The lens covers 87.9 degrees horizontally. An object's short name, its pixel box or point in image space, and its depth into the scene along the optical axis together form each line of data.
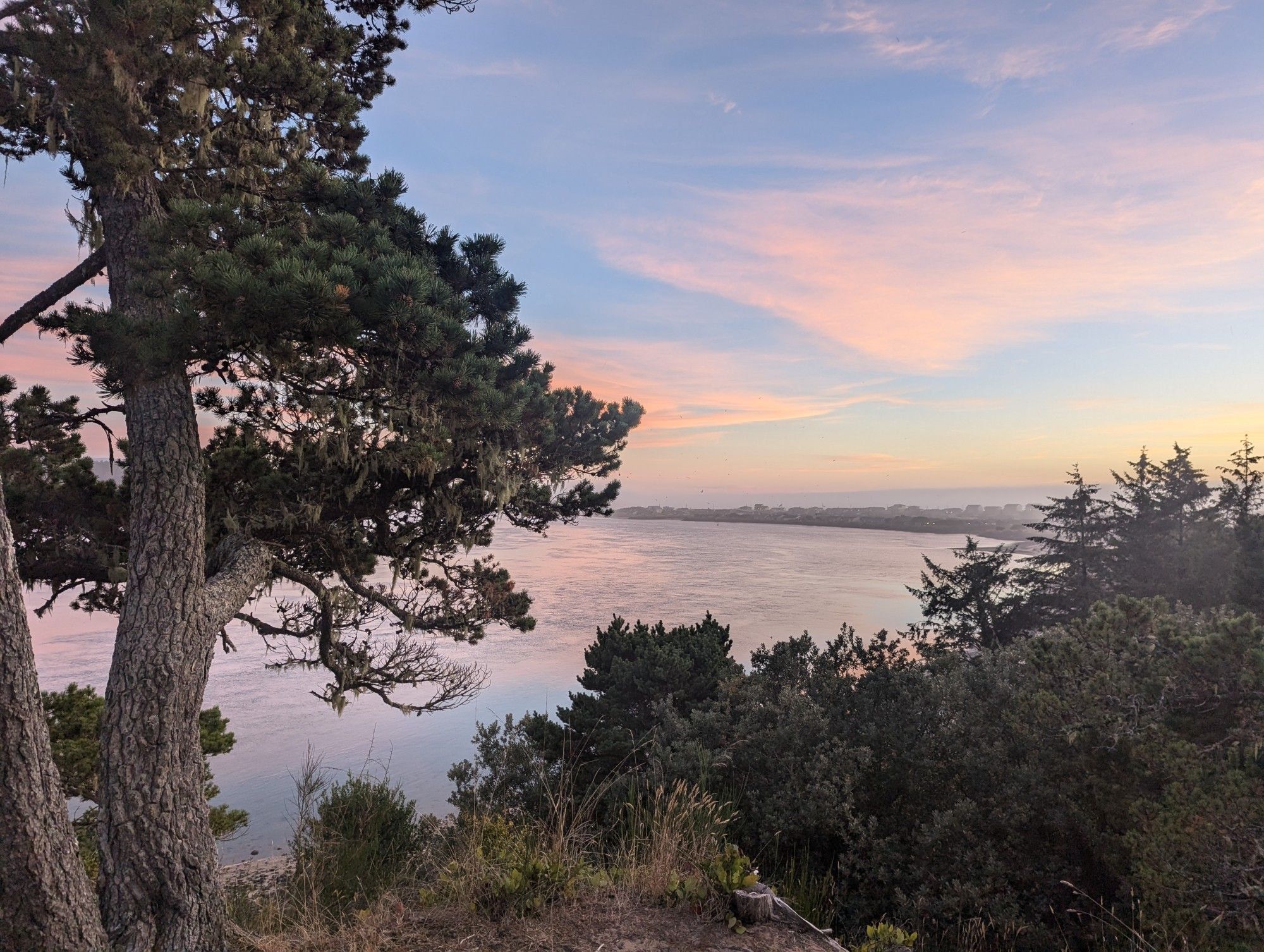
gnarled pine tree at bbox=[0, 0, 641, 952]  4.73
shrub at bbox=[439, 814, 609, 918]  3.77
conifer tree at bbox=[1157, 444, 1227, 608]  15.70
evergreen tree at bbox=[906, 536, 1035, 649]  17.33
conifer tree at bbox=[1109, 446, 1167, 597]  17.42
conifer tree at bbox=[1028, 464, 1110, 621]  17.78
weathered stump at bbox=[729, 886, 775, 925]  3.72
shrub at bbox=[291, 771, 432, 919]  5.10
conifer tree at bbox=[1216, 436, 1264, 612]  9.55
